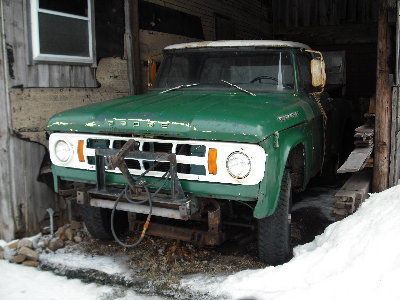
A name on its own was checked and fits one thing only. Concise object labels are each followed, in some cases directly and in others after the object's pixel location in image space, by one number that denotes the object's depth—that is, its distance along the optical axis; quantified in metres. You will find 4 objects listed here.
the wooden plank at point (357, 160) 4.12
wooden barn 4.73
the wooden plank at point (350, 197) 4.36
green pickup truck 3.51
